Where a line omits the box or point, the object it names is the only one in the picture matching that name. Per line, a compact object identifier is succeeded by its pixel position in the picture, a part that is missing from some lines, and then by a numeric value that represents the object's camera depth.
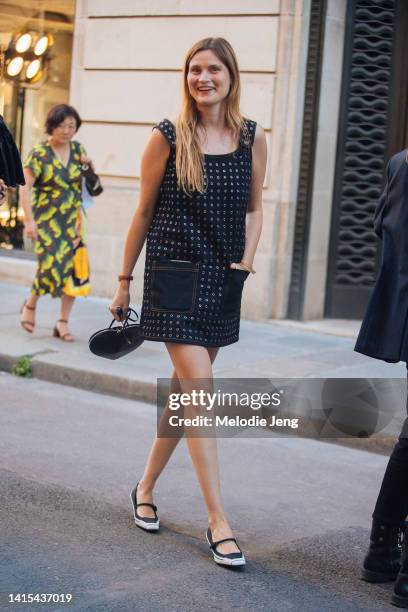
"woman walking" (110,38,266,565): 4.29
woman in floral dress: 8.74
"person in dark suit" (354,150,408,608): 3.96
